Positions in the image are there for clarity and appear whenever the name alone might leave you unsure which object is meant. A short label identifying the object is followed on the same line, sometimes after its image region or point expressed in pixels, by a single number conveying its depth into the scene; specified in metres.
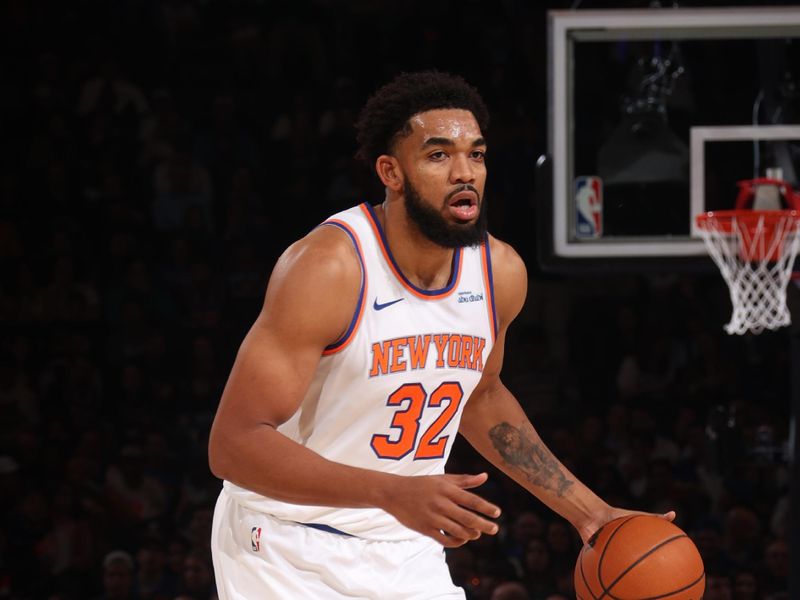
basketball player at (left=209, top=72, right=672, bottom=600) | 5.33
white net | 9.64
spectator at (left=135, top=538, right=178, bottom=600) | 12.01
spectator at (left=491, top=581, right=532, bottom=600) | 11.17
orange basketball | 5.62
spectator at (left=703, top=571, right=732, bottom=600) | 11.70
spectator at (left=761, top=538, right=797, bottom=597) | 12.04
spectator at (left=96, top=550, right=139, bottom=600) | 11.89
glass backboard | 9.70
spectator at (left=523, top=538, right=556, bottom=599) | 11.93
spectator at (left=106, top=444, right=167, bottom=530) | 12.83
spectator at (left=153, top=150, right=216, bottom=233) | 15.14
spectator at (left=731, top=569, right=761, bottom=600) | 11.79
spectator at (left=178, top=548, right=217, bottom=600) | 11.91
